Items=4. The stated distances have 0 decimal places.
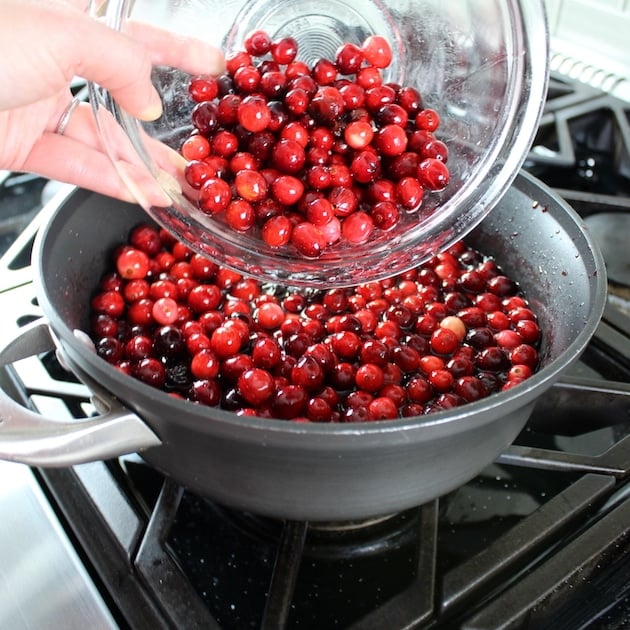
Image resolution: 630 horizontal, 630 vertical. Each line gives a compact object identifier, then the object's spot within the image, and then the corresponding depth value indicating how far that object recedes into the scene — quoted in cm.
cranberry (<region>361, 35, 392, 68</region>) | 39
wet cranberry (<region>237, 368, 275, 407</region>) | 33
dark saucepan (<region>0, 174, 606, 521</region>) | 25
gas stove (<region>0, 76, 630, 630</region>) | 31
